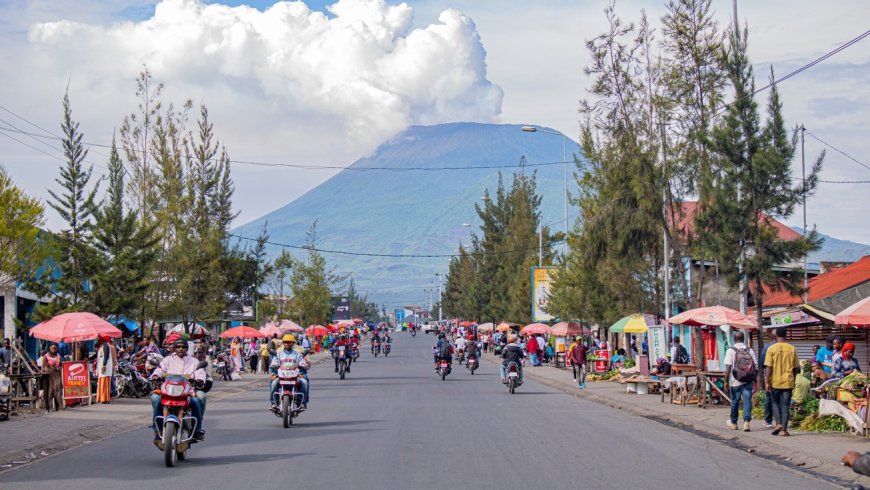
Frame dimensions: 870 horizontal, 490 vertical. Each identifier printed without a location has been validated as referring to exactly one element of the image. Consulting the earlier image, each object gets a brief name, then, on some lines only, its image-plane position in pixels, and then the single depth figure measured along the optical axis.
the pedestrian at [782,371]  16.94
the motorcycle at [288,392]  18.98
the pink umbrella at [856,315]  17.50
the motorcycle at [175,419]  13.26
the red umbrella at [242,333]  45.44
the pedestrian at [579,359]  32.94
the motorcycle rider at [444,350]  39.56
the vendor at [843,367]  20.56
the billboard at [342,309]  141.50
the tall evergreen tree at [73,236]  31.12
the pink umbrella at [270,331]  52.24
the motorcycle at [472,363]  44.91
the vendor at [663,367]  28.47
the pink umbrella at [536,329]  55.72
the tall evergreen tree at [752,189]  21.50
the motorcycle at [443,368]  38.72
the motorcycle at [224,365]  40.03
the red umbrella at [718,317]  23.39
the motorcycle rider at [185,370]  13.87
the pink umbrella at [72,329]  24.59
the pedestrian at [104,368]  25.94
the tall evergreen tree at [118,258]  31.62
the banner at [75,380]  24.56
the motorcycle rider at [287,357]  18.94
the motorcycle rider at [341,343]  40.06
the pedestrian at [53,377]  23.43
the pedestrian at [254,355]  48.00
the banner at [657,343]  35.25
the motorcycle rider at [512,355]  30.64
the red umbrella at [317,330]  72.12
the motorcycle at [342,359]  39.75
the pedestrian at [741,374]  17.88
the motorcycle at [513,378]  30.11
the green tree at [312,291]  77.50
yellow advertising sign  58.28
